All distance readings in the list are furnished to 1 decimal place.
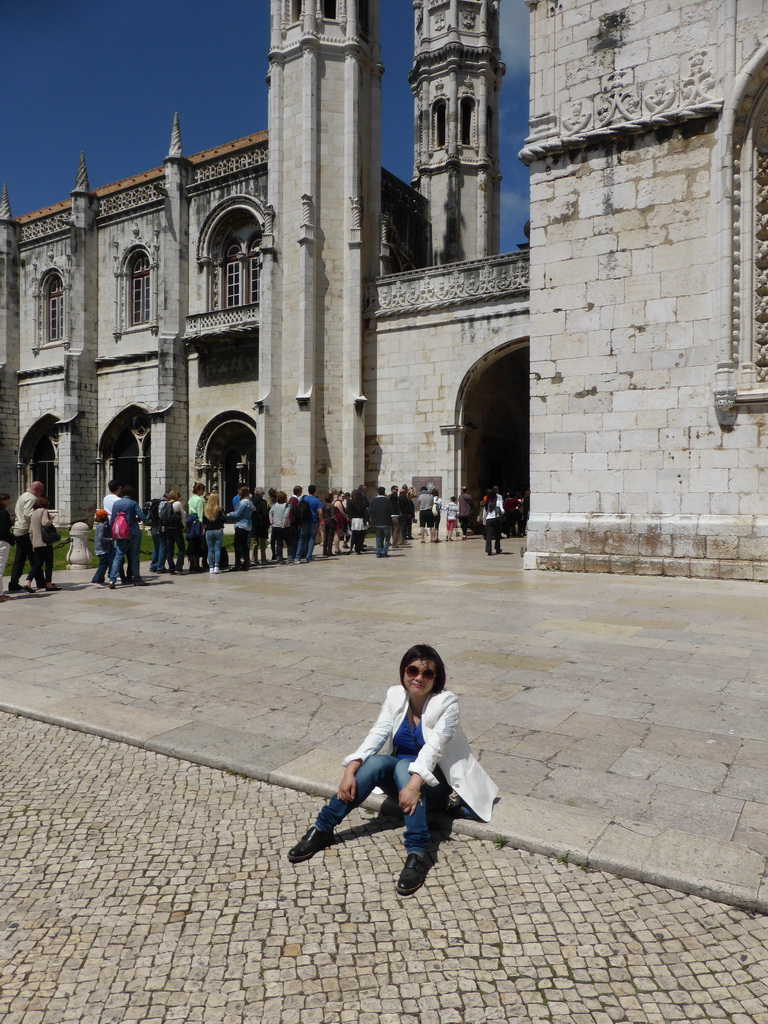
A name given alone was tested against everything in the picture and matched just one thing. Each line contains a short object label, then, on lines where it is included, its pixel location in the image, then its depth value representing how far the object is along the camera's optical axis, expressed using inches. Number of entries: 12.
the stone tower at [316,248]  817.5
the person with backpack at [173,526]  492.4
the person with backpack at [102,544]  446.9
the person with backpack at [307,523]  583.8
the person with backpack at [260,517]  551.5
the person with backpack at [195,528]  511.2
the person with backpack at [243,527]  518.3
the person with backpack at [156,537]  497.4
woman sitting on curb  117.3
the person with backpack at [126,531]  434.0
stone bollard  558.7
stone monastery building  432.8
